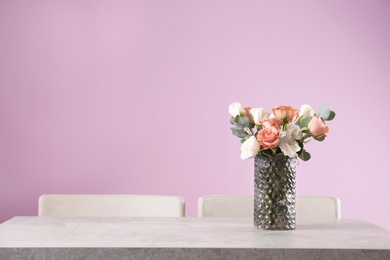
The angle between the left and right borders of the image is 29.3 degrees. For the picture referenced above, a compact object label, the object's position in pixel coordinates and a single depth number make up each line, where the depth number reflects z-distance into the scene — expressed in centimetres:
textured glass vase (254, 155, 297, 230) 226
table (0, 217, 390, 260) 178
